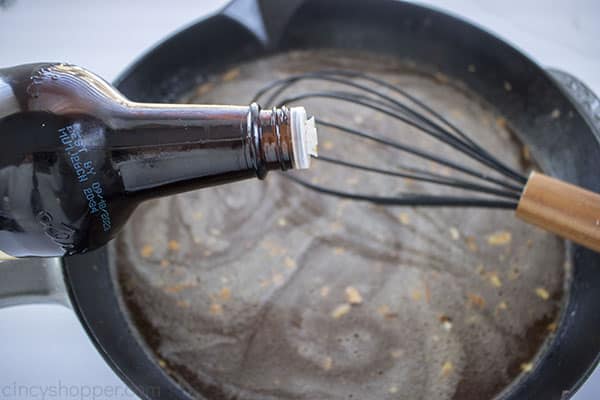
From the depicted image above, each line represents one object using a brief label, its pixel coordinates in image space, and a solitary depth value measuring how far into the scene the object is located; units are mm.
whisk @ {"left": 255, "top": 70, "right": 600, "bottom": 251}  520
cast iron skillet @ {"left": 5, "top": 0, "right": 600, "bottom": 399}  550
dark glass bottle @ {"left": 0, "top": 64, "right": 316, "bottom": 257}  399
